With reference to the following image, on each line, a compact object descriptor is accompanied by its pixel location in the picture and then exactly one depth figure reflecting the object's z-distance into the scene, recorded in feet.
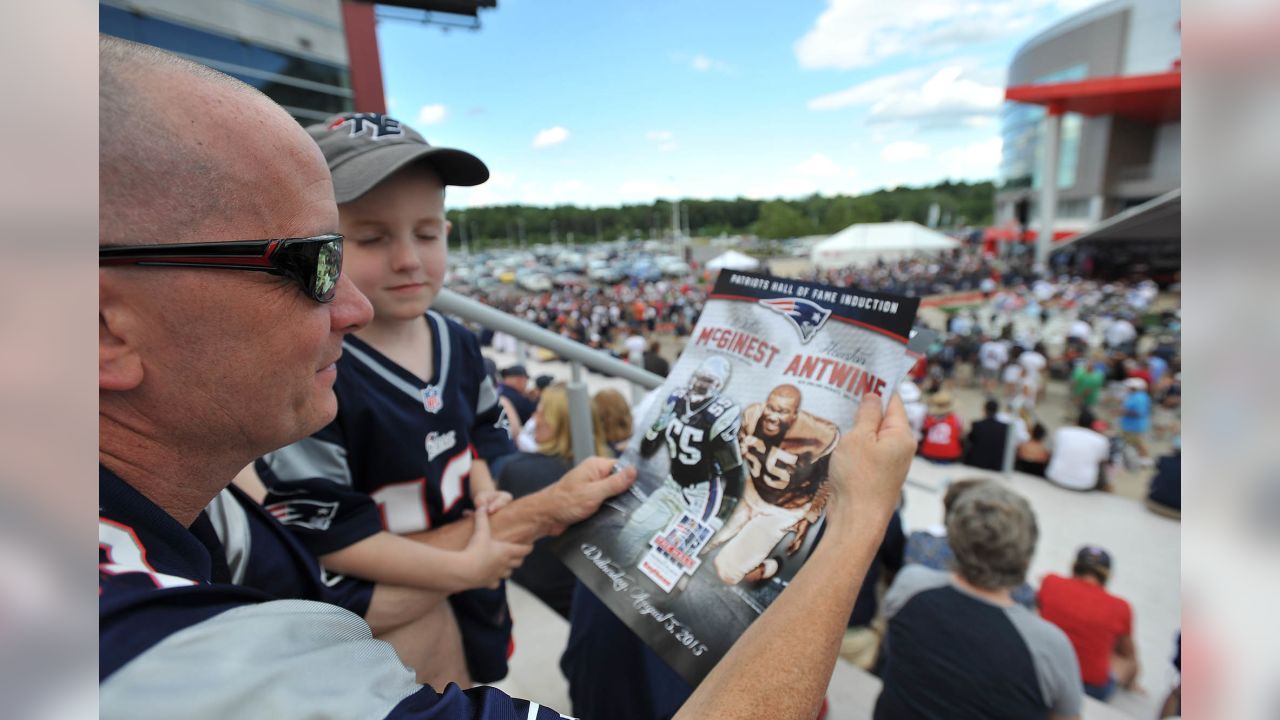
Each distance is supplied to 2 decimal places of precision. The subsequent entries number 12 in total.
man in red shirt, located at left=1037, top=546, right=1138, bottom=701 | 10.34
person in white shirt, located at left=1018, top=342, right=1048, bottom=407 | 33.73
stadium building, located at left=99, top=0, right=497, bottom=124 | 42.50
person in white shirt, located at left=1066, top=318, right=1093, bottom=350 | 42.29
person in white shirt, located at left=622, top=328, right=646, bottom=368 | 36.48
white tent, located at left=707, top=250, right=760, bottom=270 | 74.69
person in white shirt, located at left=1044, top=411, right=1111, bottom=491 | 20.44
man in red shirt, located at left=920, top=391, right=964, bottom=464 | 22.99
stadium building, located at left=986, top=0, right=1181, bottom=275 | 82.33
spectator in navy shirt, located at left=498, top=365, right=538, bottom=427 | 15.84
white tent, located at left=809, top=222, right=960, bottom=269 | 78.33
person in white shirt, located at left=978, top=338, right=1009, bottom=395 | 38.86
